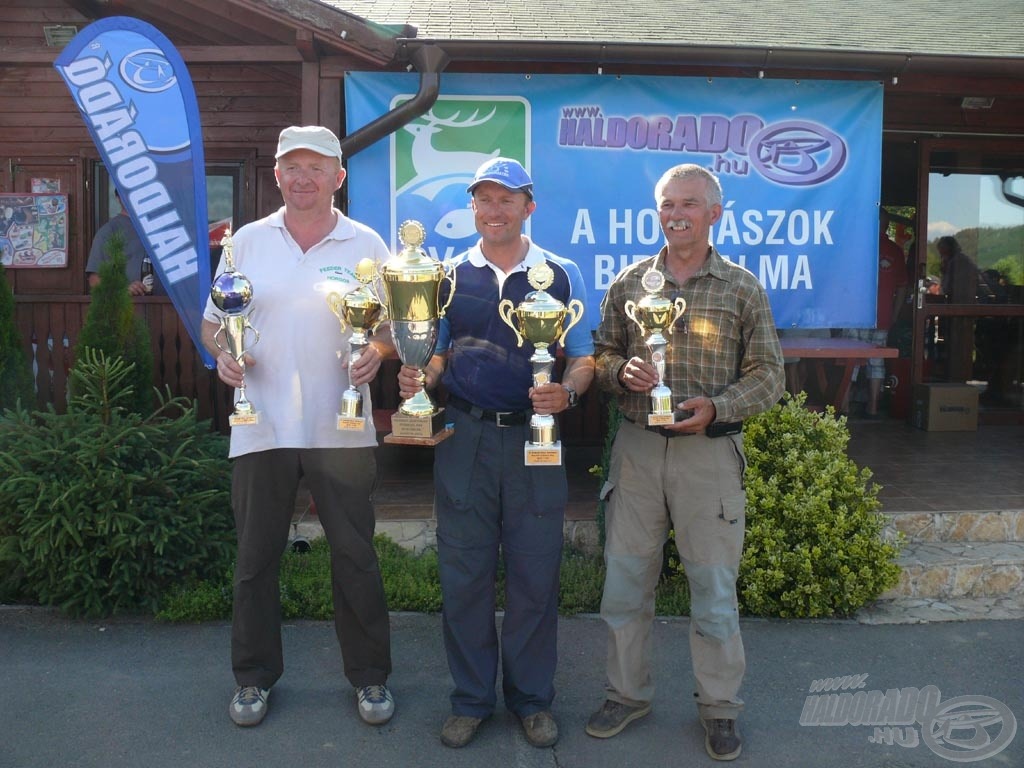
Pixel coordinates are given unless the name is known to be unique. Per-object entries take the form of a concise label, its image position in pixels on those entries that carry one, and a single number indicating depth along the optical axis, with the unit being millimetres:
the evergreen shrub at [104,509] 4465
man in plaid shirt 3172
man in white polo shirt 3299
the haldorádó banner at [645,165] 5867
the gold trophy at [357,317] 3244
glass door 8508
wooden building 5668
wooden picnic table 6035
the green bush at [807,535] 4555
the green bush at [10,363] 5438
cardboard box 8148
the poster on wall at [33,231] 7980
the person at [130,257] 7234
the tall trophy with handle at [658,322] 3107
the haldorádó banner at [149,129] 5262
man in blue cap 3248
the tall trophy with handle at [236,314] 3219
